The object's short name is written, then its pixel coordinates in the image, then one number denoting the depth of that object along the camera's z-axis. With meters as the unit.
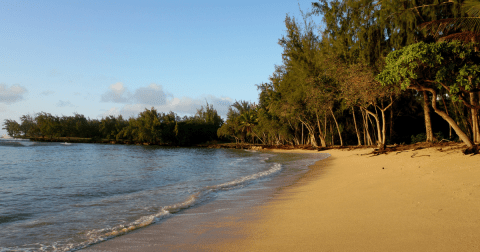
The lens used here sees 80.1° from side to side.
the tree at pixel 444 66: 10.84
